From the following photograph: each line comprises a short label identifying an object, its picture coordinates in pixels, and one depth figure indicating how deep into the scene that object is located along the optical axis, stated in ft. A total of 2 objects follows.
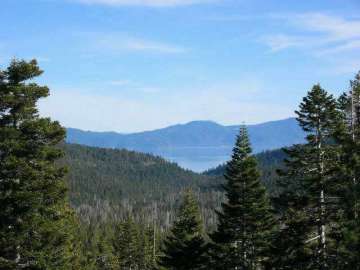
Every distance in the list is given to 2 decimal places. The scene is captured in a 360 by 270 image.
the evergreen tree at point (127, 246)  258.57
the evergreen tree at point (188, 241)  129.39
